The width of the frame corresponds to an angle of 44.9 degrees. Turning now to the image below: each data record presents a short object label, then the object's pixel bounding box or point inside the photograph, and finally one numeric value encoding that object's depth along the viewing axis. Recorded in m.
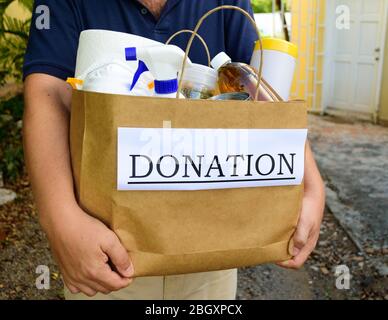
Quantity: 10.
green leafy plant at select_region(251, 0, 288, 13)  8.14
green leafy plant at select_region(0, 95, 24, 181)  3.69
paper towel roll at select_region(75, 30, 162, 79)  0.88
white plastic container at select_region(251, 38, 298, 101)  0.98
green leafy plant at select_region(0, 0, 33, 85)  3.39
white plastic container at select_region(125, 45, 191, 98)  0.79
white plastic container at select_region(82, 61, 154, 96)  0.80
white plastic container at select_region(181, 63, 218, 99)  0.88
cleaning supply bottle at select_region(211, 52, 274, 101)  0.89
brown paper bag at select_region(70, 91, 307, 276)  0.75
